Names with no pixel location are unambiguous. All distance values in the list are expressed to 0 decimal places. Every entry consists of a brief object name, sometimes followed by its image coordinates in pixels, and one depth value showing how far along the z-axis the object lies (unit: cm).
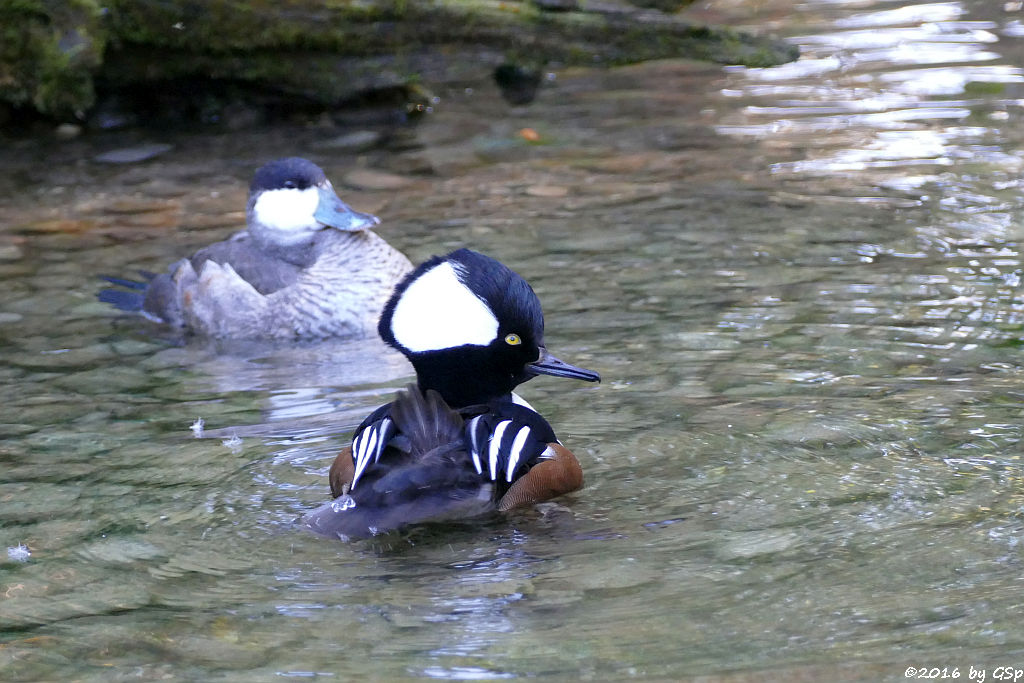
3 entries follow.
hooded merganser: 782
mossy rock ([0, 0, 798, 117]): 1961
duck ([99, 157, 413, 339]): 1373
